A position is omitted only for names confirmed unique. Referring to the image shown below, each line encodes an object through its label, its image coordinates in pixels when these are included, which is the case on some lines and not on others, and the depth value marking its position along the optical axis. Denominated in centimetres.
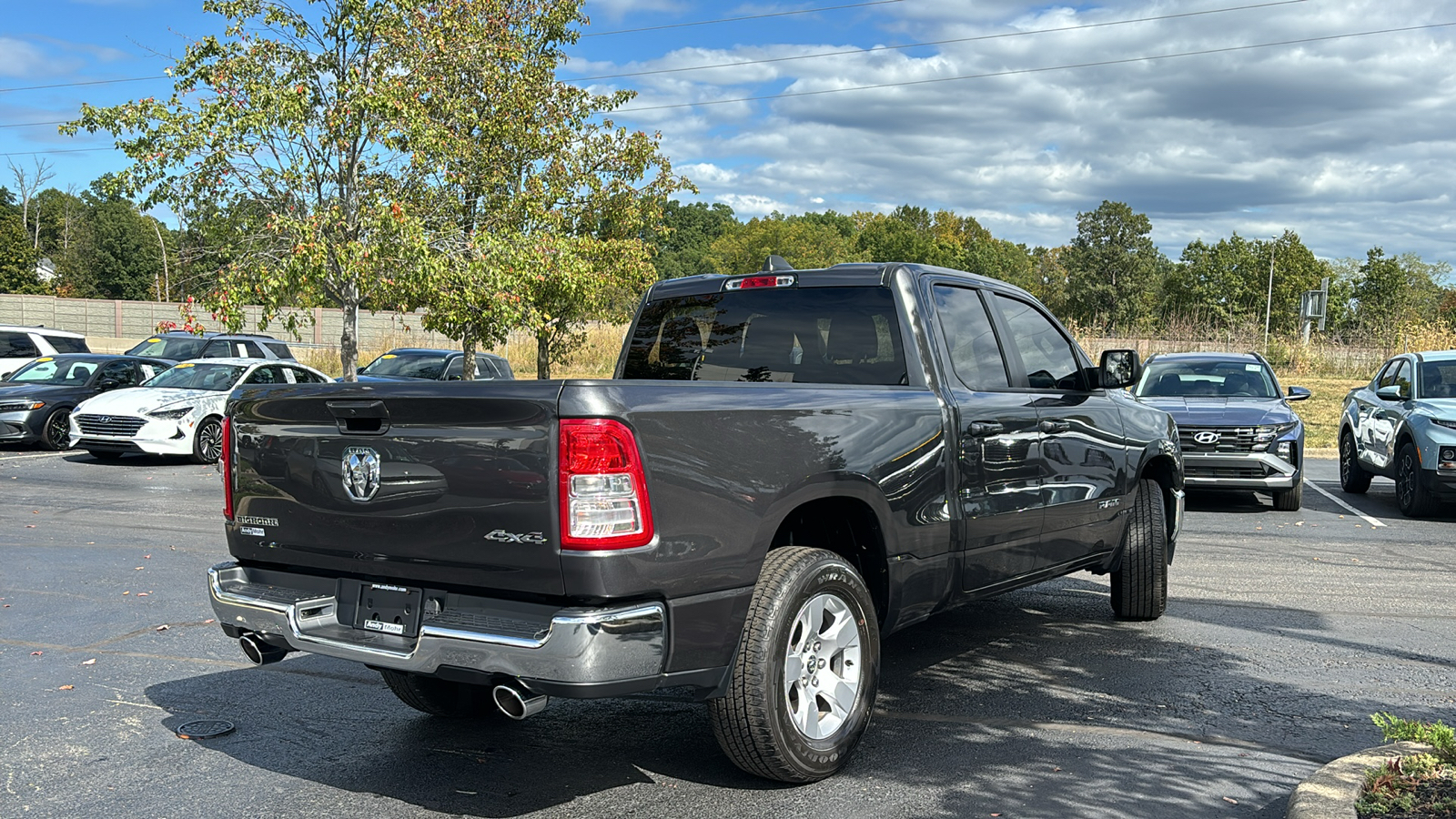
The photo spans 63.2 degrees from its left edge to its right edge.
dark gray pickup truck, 359
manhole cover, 488
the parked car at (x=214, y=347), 2286
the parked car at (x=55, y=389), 1816
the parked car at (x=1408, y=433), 1154
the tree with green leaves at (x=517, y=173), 1836
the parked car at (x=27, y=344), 2247
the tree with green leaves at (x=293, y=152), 1653
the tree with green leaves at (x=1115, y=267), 9575
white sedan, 1627
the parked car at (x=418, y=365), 2109
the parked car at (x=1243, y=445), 1217
